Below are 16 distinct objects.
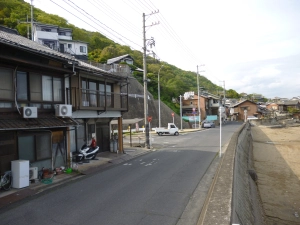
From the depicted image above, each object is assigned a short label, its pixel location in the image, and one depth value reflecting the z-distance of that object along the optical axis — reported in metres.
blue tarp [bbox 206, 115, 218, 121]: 63.91
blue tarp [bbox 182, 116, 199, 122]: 57.91
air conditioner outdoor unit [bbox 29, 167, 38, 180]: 11.13
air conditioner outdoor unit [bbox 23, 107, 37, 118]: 11.05
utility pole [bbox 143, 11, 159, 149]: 23.40
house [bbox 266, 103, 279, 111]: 119.18
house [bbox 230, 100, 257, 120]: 89.69
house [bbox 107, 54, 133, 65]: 60.55
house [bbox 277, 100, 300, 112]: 111.29
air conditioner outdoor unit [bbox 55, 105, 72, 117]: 13.09
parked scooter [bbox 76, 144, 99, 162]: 15.82
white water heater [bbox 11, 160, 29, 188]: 10.38
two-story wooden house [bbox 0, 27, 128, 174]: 10.78
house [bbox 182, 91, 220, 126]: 65.61
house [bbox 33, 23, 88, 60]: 54.22
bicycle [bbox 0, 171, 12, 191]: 10.10
